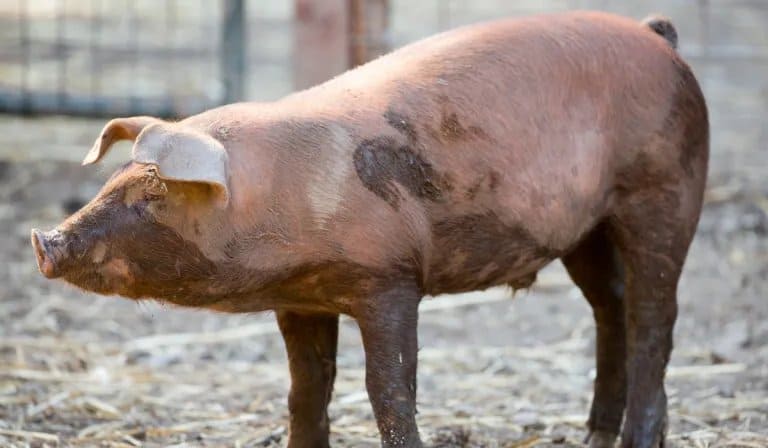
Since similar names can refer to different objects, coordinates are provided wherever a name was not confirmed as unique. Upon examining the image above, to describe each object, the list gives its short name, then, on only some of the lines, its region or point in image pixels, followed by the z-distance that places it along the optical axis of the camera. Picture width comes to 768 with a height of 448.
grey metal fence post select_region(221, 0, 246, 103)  17.28
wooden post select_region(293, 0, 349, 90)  16.34
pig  7.29
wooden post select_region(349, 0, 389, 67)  16.45
